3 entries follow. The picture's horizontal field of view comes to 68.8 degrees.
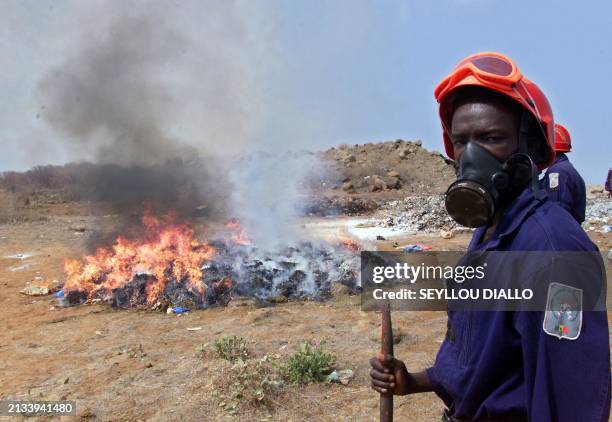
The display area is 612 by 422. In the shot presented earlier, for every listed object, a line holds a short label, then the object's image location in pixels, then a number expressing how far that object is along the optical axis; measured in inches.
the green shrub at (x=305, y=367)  157.6
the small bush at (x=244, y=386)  142.5
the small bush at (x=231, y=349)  176.4
